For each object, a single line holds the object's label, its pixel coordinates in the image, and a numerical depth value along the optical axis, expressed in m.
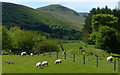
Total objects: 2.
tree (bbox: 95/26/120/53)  89.81
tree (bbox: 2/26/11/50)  104.44
